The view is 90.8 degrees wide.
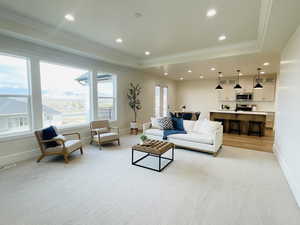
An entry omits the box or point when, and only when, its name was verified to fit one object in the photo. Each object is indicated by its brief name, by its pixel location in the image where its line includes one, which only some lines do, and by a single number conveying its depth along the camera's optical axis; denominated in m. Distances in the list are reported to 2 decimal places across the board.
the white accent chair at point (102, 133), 4.26
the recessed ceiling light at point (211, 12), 2.66
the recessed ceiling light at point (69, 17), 2.92
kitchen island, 5.91
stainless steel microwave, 7.89
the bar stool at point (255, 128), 5.93
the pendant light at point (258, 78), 5.59
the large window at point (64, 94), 3.97
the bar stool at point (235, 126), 6.43
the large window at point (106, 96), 5.38
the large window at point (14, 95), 3.24
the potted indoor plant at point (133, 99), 6.16
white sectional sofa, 3.80
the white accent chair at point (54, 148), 3.27
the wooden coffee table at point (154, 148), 3.02
